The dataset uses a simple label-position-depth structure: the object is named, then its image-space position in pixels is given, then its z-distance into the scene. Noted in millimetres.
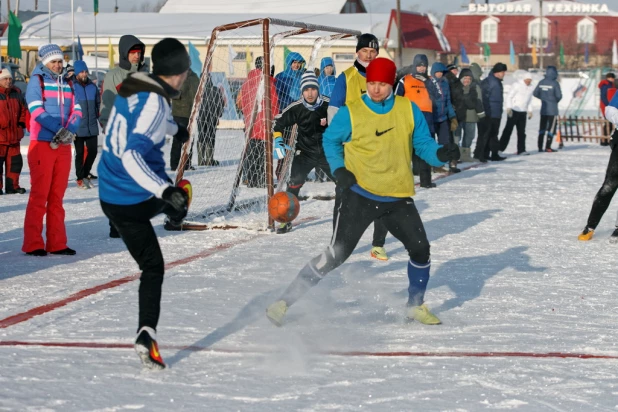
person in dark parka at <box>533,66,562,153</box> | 22609
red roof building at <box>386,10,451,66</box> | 49000
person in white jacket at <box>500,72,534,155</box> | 21297
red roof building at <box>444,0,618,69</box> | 84562
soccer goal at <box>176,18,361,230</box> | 10727
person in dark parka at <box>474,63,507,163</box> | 20125
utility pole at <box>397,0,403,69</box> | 46572
